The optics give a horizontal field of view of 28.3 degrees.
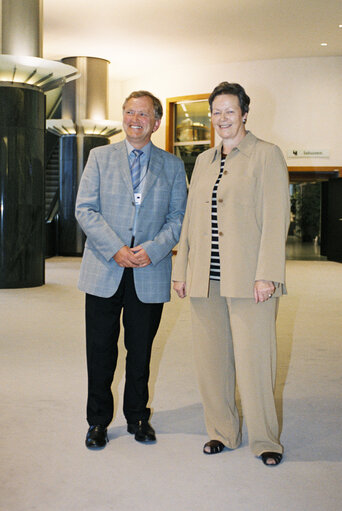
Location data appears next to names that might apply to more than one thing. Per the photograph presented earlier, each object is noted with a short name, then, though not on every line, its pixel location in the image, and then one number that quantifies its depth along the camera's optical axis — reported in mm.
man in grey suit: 3469
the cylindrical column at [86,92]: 18266
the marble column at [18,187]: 10719
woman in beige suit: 3160
